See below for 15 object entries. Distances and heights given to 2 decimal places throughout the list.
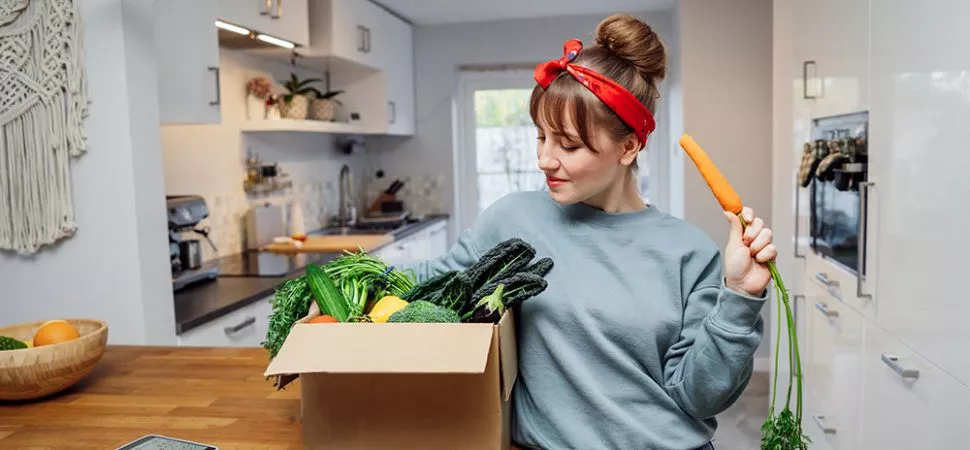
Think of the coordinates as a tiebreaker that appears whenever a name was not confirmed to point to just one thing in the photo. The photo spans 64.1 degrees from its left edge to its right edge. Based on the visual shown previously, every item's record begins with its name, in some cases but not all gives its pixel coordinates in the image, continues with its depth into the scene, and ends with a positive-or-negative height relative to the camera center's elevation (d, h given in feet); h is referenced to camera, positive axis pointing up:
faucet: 17.31 -0.90
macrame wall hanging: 6.86 +0.53
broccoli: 3.30 -0.65
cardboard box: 3.16 -1.04
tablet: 4.00 -1.43
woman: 3.81 -0.74
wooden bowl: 4.68 -1.20
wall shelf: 12.48 +0.66
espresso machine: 9.41 -0.99
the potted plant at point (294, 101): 13.70 +1.15
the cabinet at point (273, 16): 9.80 +2.07
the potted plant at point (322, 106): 14.74 +1.12
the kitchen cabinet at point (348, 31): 13.41 +2.45
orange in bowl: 4.99 -1.05
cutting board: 12.65 -1.34
